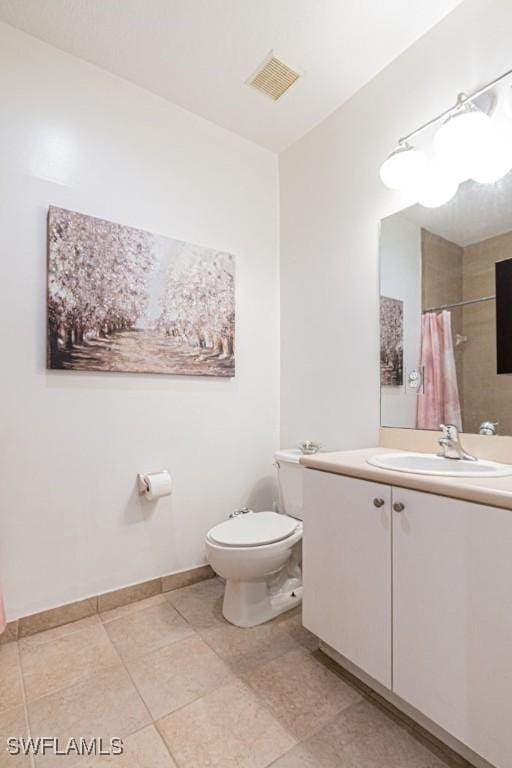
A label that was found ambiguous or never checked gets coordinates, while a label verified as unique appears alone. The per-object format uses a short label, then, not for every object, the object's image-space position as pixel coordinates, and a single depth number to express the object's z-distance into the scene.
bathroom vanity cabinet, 0.93
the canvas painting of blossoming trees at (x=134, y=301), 1.71
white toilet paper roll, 1.87
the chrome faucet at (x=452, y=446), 1.41
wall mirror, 1.44
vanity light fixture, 1.40
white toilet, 1.61
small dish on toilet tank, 2.07
